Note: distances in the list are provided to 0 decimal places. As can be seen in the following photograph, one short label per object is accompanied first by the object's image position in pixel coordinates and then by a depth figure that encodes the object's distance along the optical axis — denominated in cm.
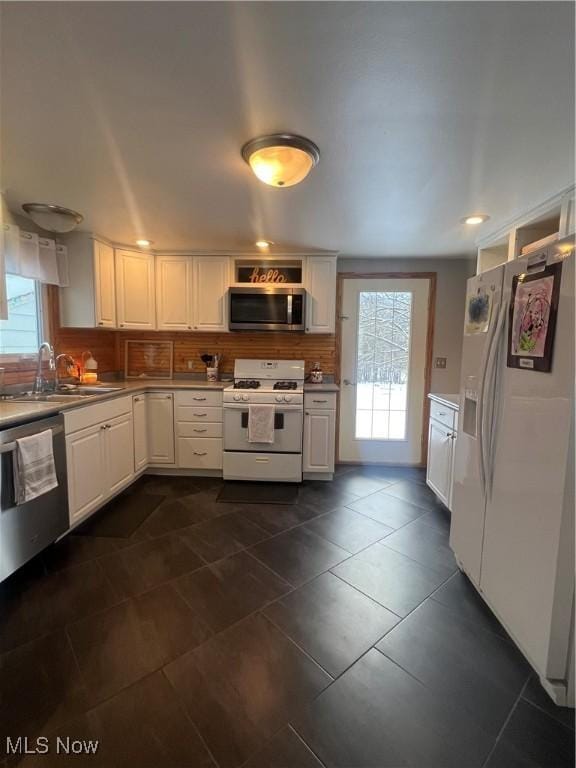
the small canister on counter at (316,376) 354
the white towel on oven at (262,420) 309
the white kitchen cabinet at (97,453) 222
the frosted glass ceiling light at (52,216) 228
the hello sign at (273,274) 349
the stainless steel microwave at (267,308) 324
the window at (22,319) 250
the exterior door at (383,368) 356
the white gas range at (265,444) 313
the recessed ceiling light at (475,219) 231
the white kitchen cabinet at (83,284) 292
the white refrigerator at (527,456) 120
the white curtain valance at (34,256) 243
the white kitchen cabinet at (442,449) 242
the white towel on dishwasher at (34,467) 175
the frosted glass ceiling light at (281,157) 147
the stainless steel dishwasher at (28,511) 171
